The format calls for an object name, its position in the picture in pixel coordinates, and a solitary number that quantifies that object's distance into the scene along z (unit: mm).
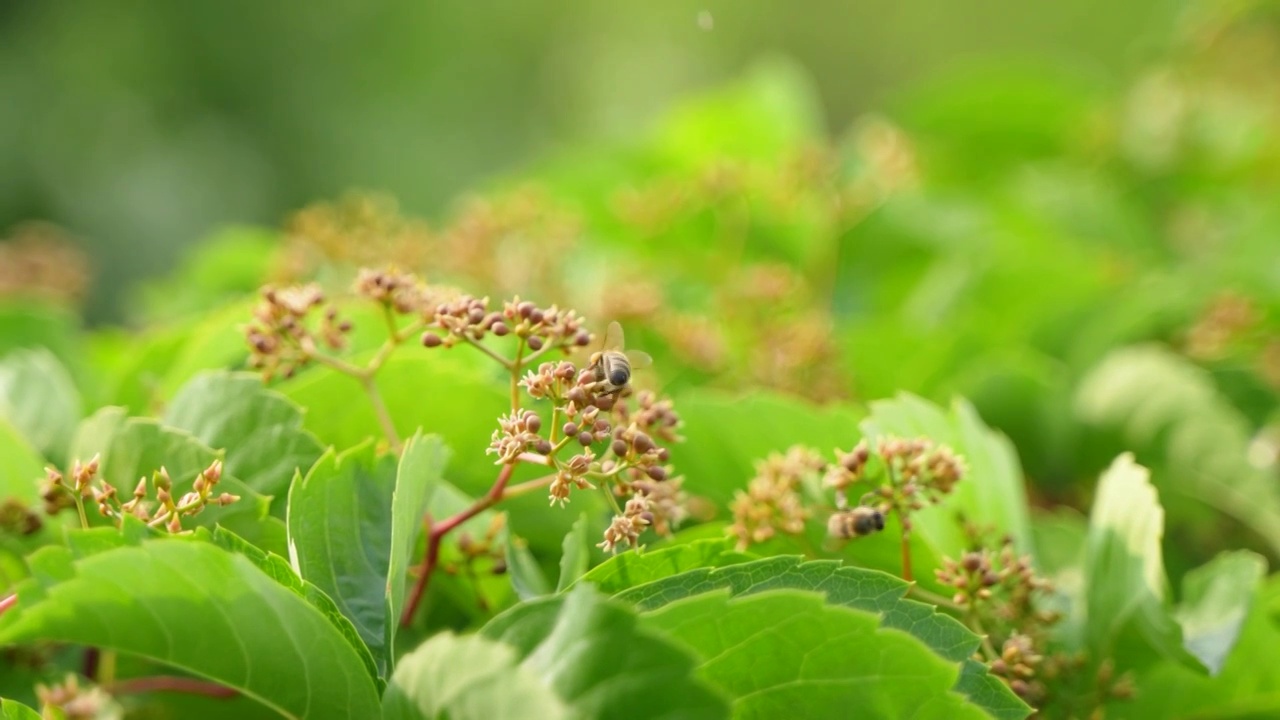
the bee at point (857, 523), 893
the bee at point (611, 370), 881
